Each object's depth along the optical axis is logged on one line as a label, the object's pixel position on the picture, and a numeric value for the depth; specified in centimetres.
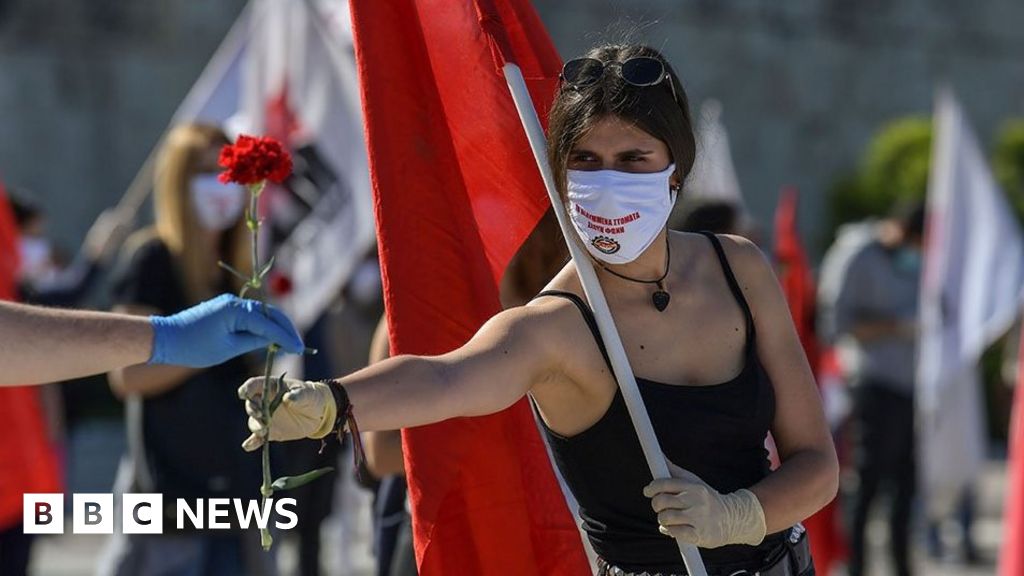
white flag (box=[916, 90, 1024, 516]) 1850
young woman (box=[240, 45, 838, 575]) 637
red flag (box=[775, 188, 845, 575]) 1639
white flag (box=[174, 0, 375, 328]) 1508
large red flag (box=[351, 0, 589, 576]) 739
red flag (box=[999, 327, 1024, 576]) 1391
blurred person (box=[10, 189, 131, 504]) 1750
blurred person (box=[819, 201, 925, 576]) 1773
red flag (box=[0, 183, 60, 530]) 1198
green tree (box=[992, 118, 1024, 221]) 3366
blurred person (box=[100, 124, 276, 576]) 1098
